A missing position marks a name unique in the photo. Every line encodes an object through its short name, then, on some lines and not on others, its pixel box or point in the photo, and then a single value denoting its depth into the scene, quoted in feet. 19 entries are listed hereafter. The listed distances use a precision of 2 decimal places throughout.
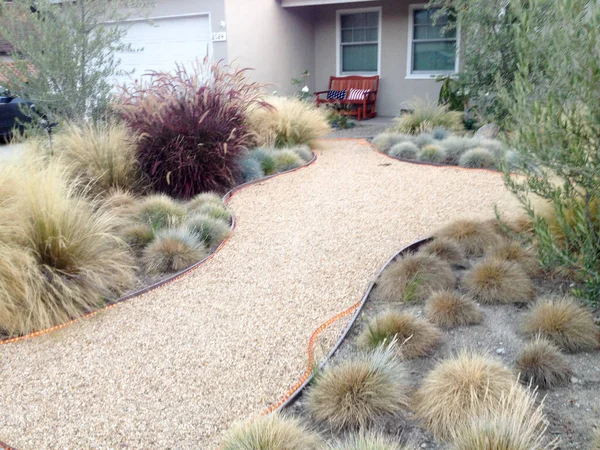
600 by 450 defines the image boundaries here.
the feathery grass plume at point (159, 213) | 17.48
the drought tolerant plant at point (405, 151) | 28.15
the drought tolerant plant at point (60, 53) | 21.86
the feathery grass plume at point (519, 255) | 13.73
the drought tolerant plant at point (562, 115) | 9.77
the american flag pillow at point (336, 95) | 44.04
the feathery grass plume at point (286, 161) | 26.45
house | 39.40
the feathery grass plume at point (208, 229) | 17.03
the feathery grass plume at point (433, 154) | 26.89
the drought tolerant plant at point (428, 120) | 32.68
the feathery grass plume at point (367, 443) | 7.41
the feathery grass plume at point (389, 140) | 30.30
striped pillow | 43.32
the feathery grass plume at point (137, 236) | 16.57
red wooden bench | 43.42
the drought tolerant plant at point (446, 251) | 14.70
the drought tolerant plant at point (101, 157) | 21.01
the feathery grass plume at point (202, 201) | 20.06
